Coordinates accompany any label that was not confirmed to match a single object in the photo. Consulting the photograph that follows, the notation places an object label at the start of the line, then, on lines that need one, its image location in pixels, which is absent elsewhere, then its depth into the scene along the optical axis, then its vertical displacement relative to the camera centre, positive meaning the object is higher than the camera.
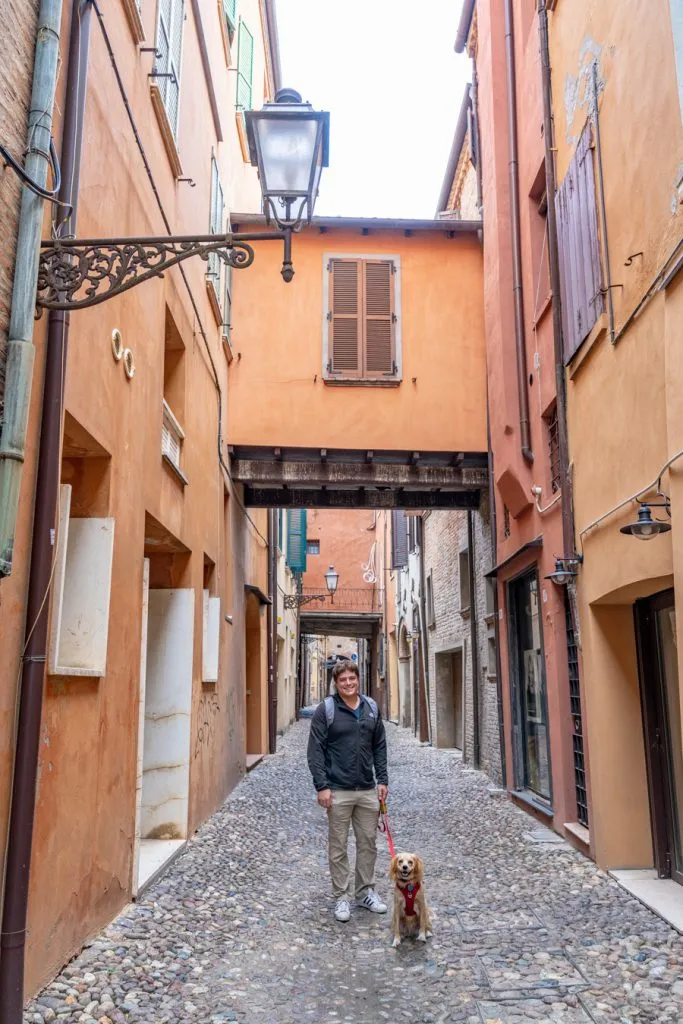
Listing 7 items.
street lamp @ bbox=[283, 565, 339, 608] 23.19 +2.55
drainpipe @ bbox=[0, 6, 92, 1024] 3.47 +0.16
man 5.68 -0.56
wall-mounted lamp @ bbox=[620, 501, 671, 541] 4.99 +0.94
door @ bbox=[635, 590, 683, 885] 6.21 -0.26
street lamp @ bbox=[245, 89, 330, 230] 4.09 +2.54
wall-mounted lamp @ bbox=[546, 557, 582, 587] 7.30 +1.00
